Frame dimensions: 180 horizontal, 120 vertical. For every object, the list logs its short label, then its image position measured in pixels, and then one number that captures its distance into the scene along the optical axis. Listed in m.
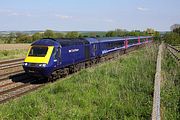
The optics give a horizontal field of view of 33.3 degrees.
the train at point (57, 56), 17.42
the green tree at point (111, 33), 113.51
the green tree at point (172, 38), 64.76
